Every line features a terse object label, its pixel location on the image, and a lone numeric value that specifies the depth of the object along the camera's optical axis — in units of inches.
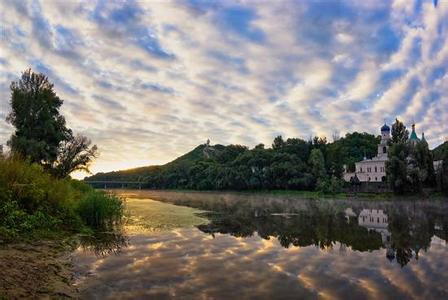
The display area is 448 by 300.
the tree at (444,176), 2496.2
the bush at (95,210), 880.3
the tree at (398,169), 2623.3
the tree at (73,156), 1695.0
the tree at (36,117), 1523.1
